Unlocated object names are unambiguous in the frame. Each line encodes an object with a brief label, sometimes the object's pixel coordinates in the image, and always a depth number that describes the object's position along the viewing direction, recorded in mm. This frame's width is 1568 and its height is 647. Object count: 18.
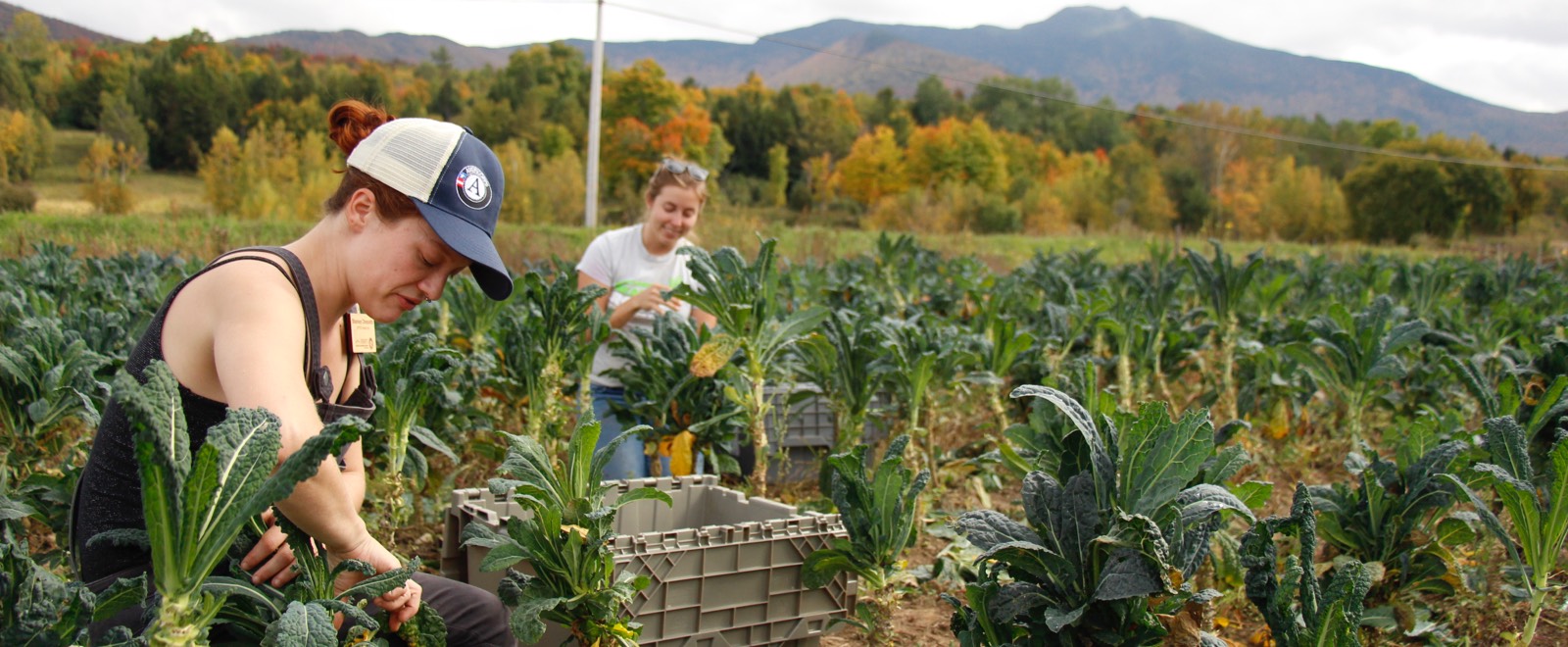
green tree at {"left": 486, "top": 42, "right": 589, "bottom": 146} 66600
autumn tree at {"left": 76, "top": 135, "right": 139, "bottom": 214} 27531
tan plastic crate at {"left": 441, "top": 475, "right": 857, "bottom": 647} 2928
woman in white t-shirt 4992
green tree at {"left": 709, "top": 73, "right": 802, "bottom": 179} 87062
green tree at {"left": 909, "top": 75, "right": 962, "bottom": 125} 116188
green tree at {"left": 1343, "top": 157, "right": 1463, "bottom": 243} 51312
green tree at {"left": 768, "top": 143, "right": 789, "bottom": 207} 79125
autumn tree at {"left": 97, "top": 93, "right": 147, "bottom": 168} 51522
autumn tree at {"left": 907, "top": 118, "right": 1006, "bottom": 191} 80188
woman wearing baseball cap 2000
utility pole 27891
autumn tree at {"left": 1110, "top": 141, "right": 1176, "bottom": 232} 64500
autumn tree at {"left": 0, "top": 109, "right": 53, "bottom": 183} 36656
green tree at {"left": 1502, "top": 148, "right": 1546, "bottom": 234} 57281
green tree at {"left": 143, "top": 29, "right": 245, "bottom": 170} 57062
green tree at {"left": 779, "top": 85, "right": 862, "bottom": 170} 89500
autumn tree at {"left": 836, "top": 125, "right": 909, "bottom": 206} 82125
